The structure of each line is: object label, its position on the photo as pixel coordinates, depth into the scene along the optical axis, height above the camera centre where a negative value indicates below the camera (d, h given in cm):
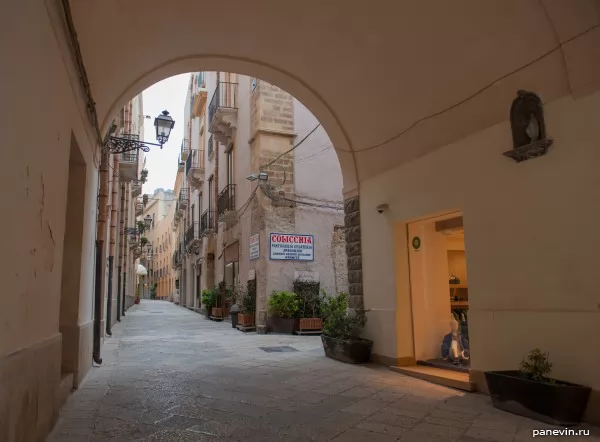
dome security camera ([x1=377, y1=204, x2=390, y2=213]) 724 +125
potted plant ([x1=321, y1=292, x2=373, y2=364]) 730 -82
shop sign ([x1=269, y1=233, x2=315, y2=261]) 1305 +120
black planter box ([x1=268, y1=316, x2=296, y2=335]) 1256 -100
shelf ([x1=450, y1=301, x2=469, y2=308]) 771 -32
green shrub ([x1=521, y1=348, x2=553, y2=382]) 429 -79
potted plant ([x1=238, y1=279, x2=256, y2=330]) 1343 -56
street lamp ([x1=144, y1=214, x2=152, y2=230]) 2347 +368
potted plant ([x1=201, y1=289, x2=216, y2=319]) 1898 -41
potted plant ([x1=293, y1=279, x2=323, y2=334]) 1249 -52
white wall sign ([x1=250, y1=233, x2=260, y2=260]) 1340 +128
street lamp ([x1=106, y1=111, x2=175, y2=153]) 867 +304
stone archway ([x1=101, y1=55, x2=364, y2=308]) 693 +304
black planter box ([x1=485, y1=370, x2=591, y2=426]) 396 -103
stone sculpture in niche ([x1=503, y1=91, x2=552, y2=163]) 469 +163
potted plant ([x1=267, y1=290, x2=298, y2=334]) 1240 -61
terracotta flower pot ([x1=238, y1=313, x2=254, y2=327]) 1341 -90
